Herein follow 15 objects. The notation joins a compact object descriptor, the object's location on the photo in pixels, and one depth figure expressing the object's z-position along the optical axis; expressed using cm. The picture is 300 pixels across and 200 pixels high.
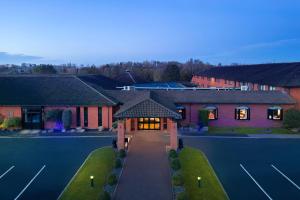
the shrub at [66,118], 2724
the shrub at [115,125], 2740
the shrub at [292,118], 2726
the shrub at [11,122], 2730
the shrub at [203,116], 2822
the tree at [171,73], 6180
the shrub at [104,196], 1240
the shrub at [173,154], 1827
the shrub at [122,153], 1858
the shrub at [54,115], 2736
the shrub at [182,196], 1251
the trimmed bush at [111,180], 1433
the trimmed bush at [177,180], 1431
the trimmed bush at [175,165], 1631
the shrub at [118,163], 1678
